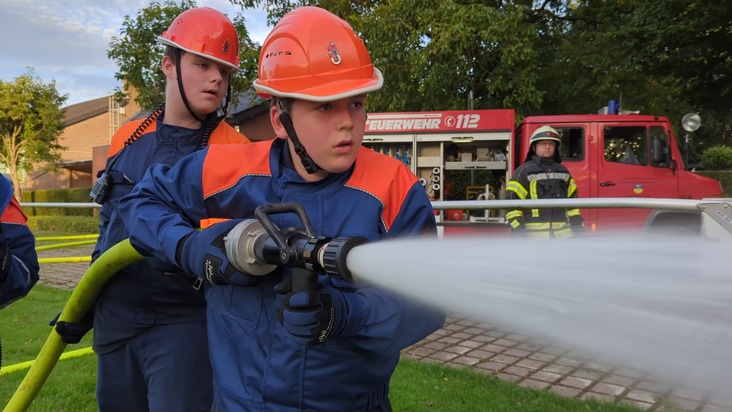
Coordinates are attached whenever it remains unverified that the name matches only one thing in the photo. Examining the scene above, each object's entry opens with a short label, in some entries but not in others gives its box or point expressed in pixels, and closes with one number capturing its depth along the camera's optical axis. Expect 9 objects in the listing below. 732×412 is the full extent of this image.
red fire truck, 9.55
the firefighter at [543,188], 6.51
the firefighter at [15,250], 2.16
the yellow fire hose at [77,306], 2.11
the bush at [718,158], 39.75
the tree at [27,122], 27.82
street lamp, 10.14
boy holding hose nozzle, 1.53
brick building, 38.81
